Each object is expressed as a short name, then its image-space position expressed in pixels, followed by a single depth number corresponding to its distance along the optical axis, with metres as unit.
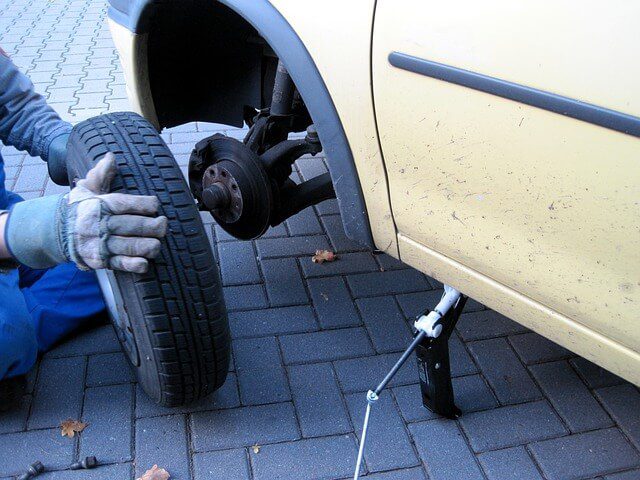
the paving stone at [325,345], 2.27
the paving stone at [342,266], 2.71
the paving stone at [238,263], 2.66
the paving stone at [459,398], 2.05
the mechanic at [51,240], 1.54
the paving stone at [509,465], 1.86
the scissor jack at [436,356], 1.76
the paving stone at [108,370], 2.13
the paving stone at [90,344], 2.25
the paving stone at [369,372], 2.16
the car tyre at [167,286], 1.69
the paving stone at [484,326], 2.40
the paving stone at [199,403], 2.03
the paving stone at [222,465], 1.82
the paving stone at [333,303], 2.44
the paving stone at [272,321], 2.39
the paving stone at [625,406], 2.03
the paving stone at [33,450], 1.84
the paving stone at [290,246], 2.83
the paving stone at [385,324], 2.33
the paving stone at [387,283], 2.61
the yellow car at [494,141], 1.22
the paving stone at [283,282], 2.55
